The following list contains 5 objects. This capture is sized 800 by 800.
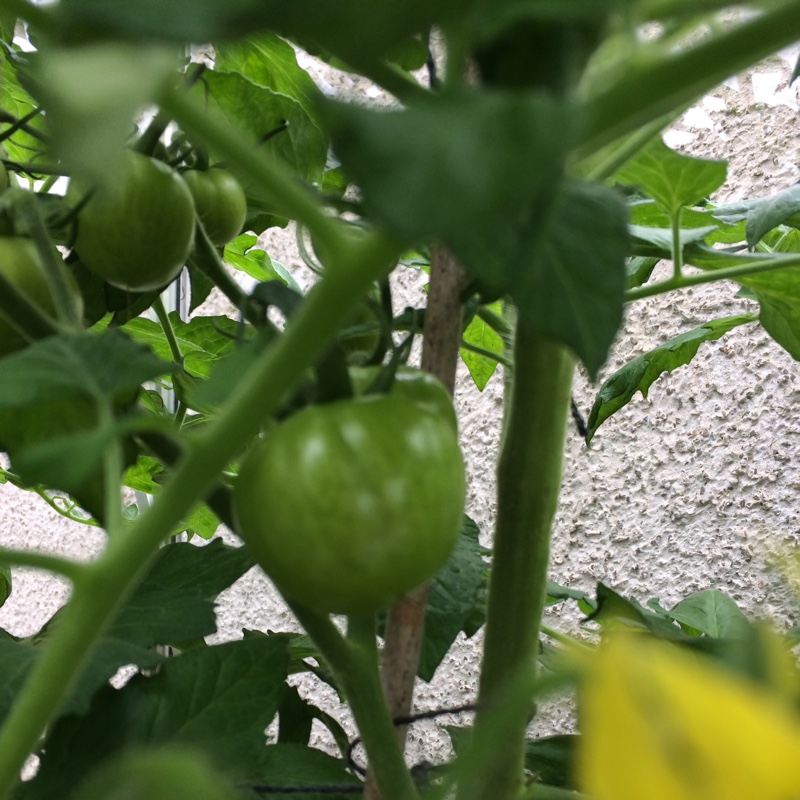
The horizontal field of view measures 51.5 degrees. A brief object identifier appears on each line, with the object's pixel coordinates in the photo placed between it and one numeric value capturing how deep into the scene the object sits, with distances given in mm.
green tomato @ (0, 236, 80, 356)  256
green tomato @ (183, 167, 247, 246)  307
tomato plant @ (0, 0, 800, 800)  83
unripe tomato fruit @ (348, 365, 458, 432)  210
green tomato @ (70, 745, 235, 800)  90
